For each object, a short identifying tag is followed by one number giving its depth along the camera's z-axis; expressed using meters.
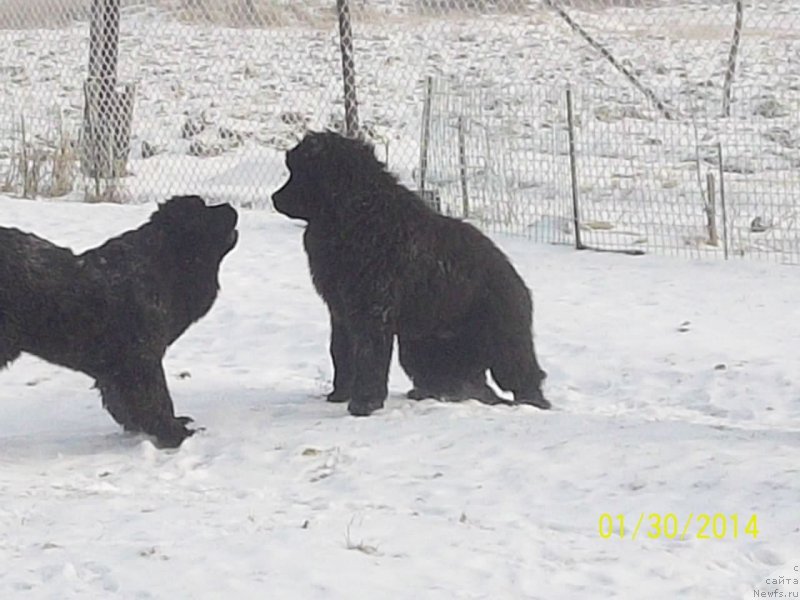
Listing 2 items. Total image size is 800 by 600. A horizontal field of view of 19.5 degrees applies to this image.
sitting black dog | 11.17
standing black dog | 9.89
